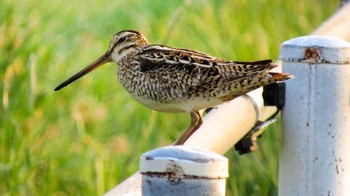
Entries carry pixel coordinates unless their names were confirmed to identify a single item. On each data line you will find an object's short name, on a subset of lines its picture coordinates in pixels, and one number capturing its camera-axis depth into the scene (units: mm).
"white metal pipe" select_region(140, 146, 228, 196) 4863
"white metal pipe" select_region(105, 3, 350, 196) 6953
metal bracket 7098
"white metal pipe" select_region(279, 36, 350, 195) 6934
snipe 8570
